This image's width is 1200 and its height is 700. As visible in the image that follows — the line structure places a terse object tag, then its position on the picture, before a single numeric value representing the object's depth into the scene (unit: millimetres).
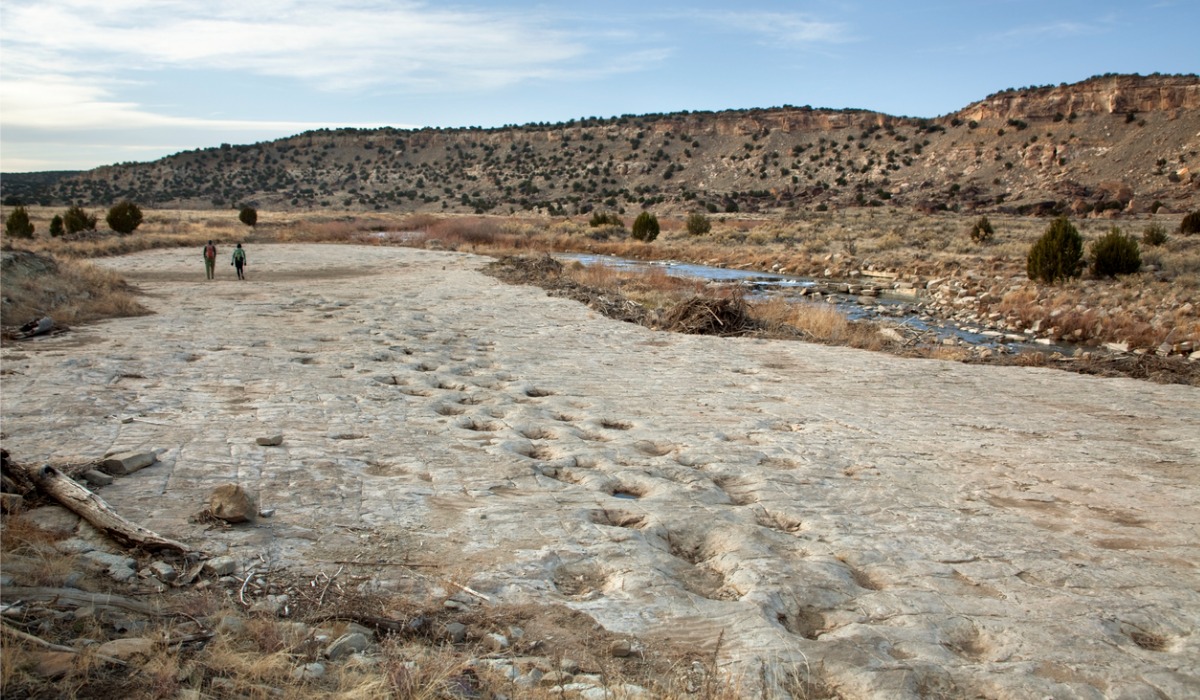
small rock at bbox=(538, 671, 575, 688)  3355
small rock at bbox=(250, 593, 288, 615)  3750
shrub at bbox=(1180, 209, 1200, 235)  30141
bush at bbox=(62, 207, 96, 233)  34219
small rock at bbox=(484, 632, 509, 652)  3631
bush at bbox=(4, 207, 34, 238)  31547
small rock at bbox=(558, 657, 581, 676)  3467
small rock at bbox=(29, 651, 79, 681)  2924
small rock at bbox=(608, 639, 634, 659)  3637
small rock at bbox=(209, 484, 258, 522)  4688
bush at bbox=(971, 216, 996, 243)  32938
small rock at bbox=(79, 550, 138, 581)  3904
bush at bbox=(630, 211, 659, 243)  40594
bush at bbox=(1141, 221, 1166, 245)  26109
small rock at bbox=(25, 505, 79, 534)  4336
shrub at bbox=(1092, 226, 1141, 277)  21531
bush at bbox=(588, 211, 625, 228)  46175
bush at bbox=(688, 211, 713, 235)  41906
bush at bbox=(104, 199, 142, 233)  36562
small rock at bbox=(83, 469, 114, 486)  5168
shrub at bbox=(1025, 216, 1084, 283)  22125
